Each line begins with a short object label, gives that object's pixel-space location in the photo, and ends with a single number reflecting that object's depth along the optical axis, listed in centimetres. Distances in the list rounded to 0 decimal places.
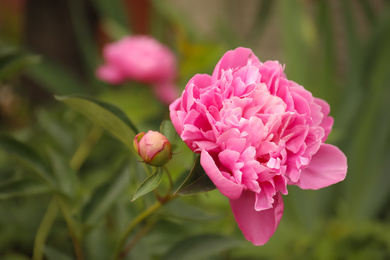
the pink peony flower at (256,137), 63
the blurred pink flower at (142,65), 133
